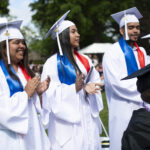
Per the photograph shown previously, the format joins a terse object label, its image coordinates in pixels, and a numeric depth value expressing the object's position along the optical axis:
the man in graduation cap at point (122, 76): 3.87
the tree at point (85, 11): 27.83
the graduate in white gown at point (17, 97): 2.94
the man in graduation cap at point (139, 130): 1.91
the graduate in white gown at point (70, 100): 3.73
